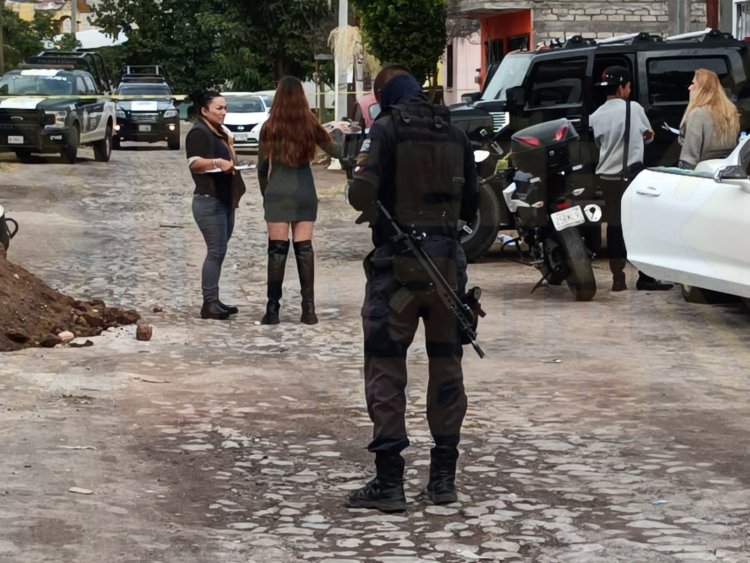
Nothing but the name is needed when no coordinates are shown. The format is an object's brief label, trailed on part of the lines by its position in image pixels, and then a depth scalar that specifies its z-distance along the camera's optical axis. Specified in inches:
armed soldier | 251.9
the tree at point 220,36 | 2209.6
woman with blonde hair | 502.9
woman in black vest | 464.4
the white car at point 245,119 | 1429.6
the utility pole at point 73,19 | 2875.0
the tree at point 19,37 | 2518.5
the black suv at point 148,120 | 1467.8
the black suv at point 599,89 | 585.6
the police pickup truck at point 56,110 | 1146.7
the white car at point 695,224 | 419.5
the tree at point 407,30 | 1470.2
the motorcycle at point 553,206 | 490.9
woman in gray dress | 446.3
